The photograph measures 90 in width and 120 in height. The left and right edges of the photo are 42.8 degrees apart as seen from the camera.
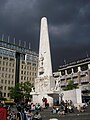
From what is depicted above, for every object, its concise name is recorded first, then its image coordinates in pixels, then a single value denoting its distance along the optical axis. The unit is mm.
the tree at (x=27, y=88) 32620
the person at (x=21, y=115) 5829
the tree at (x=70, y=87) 31147
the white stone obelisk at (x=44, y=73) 17020
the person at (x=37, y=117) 8886
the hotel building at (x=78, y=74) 43972
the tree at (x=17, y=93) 34362
